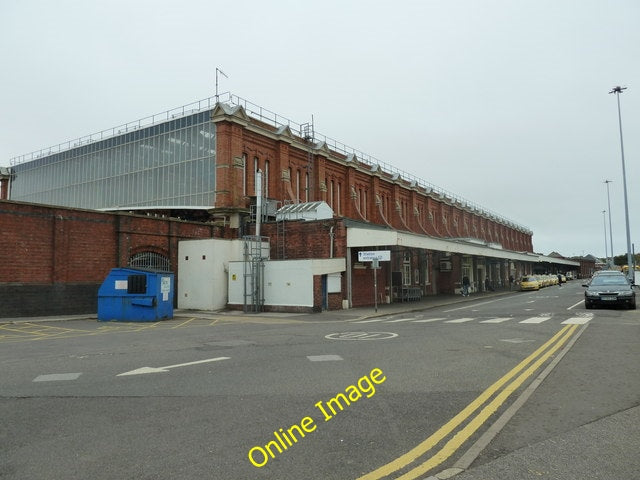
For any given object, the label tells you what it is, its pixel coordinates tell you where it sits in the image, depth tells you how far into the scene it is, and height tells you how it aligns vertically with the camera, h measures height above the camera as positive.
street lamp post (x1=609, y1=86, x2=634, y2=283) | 38.22 +7.06
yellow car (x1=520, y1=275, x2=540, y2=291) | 48.94 -1.34
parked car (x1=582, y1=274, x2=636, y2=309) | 20.73 -1.07
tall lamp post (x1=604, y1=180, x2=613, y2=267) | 79.62 +5.37
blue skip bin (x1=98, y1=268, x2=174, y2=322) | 19.70 -0.65
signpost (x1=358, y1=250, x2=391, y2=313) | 23.23 +0.87
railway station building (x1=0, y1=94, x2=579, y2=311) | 23.73 +3.65
